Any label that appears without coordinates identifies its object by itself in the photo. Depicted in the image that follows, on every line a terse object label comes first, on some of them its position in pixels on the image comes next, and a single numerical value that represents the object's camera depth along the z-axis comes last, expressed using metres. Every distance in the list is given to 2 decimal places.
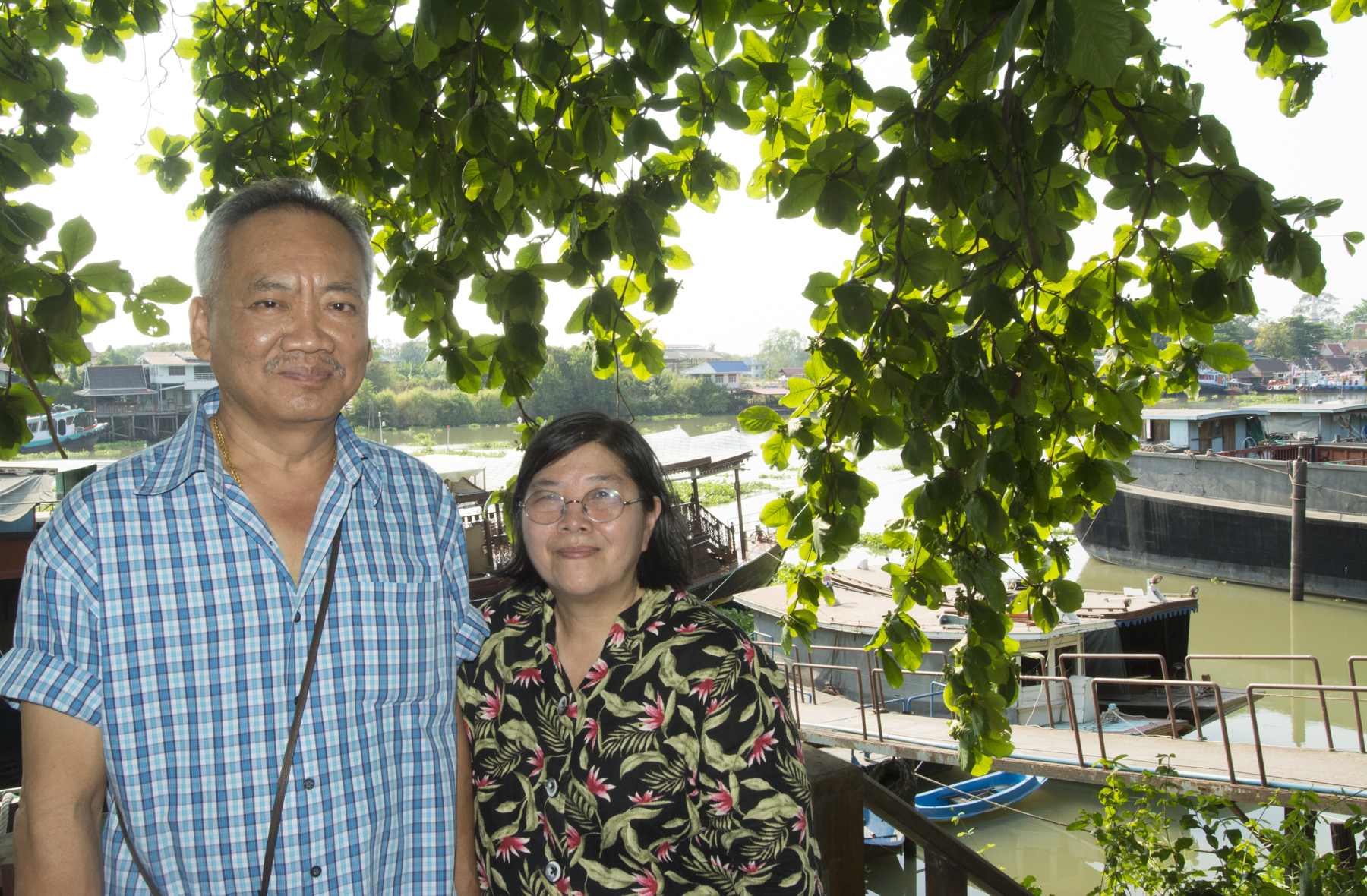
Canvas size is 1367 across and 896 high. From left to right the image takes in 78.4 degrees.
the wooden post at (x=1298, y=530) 15.13
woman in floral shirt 1.16
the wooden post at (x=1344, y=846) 2.88
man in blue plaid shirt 1.04
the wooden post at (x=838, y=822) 1.69
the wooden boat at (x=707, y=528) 12.96
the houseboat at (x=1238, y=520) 16.67
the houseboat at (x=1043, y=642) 9.90
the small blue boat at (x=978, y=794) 9.70
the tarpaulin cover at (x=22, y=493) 7.38
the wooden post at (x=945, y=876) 1.84
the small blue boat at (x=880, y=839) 9.07
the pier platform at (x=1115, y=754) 6.45
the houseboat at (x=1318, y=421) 24.73
